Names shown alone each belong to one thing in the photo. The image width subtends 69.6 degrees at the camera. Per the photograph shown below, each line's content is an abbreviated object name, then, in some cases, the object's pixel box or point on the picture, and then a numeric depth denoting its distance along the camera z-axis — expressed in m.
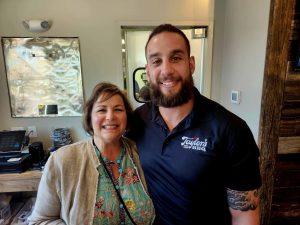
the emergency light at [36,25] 1.96
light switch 1.86
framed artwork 2.06
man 0.99
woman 1.00
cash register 1.89
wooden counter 1.85
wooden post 1.37
